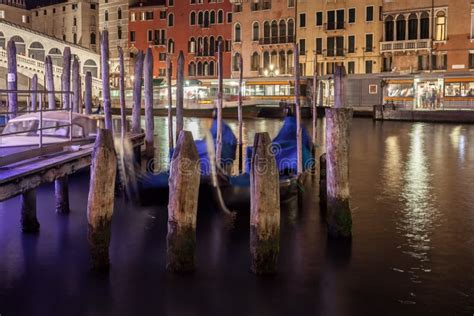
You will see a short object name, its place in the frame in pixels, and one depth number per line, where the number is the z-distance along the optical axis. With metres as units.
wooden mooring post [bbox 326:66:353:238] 7.78
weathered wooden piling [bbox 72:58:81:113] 15.64
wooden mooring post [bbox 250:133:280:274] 6.30
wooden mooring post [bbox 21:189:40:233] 8.59
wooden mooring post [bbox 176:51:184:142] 14.45
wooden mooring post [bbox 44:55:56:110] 16.91
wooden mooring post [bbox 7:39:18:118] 15.52
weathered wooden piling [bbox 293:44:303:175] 11.22
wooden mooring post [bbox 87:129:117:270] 6.55
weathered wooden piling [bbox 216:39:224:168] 12.84
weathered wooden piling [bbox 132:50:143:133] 15.62
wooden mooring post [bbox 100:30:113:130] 13.01
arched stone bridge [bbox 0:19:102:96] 45.31
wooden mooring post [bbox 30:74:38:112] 18.25
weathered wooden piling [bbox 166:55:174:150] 15.35
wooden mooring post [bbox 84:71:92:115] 16.73
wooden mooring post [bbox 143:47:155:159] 15.54
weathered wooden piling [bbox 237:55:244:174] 14.39
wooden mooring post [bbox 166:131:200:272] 6.32
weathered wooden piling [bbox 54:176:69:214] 9.74
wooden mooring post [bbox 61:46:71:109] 14.54
